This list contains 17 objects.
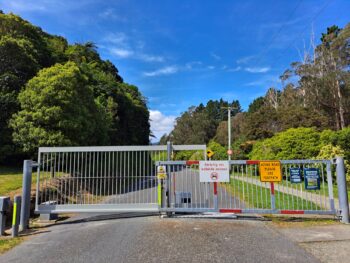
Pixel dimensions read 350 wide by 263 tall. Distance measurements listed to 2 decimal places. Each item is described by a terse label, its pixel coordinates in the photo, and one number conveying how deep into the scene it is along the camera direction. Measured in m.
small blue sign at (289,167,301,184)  8.35
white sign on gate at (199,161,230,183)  8.52
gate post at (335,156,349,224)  7.83
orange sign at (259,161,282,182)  8.26
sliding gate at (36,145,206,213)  8.75
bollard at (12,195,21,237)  7.40
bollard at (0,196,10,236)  7.57
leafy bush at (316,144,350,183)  17.66
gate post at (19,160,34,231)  8.13
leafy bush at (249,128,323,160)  21.44
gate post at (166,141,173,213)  8.77
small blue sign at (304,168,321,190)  8.24
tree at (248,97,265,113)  83.75
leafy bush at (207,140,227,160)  39.72
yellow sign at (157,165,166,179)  8.66
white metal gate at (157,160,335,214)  8.12
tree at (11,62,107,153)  16.81
